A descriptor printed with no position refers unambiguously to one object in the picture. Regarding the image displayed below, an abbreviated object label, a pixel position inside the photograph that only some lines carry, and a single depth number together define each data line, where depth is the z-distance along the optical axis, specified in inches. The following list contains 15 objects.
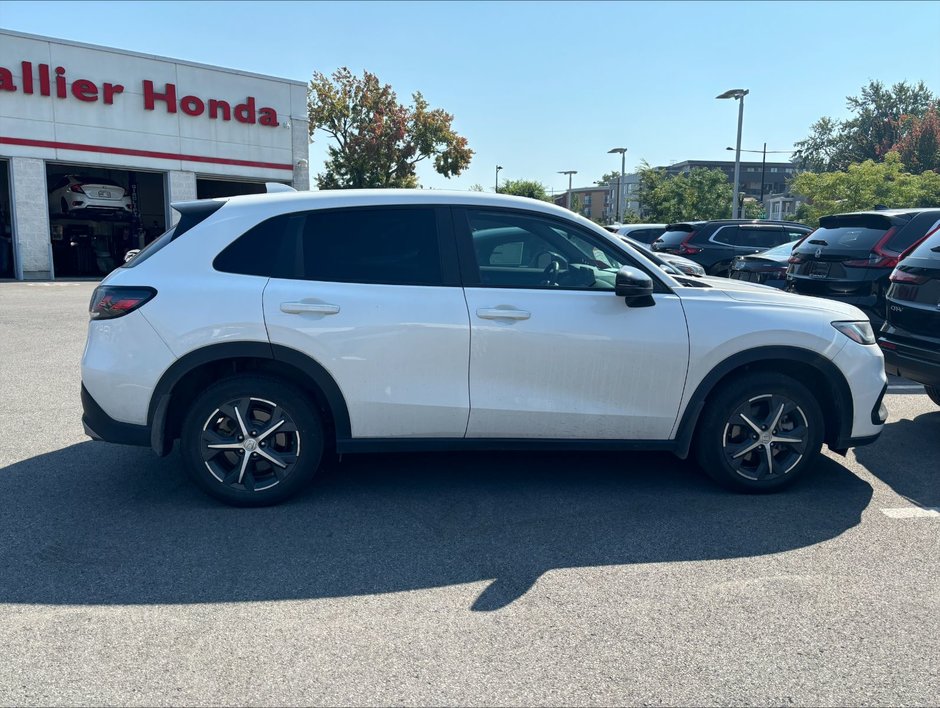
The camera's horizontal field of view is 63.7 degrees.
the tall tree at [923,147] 1952.5
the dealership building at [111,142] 829.2
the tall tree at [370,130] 1433.3
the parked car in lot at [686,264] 464.8
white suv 159.9
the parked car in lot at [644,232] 683.4
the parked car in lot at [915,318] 211.2
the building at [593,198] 4592.0
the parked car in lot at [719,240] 568.1
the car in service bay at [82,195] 915.4
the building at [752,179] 3508.9
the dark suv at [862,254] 316.2
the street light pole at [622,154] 1818.0
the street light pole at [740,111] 1069.1
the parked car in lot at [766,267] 427.5
